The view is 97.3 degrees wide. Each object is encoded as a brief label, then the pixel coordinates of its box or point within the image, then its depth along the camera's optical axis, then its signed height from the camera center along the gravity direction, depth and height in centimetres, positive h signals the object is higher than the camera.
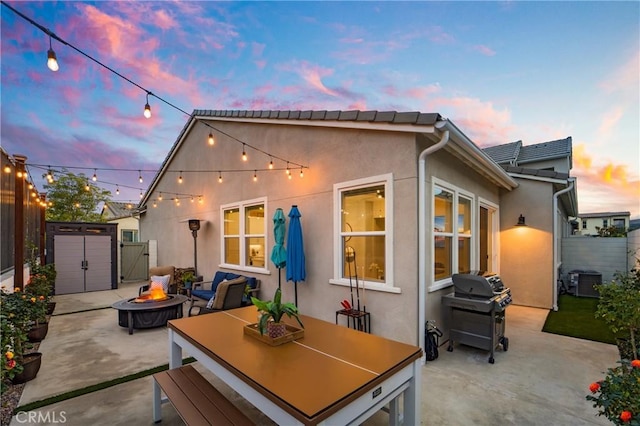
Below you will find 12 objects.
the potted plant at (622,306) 331 -114
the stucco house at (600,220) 2260 -59
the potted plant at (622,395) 158 -111
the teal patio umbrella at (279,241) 551 -55
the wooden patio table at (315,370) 147 -103
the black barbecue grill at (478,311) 388 -141
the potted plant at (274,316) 228 -84
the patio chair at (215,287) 632 -181
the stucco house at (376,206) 402 +14
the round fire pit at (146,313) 524 -193
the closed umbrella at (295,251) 516 -70
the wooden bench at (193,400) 194 -146
